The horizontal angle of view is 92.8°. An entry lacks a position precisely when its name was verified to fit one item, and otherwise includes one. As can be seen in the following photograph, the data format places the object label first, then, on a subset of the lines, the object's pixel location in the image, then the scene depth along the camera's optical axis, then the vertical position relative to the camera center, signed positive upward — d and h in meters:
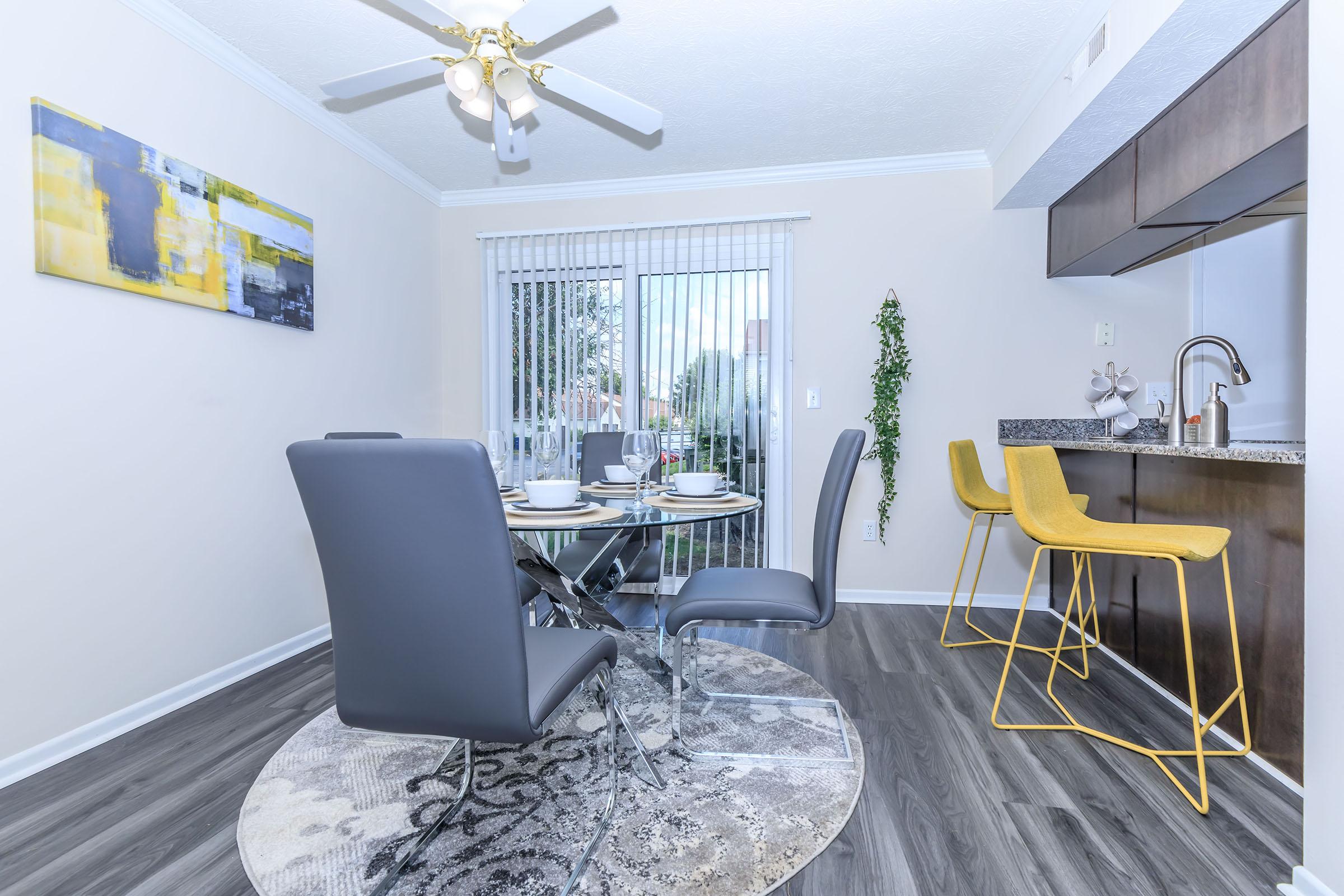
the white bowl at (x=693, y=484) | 2.14 -0.18
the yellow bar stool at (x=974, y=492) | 2.78 -0.29
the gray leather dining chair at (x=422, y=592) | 1.10 -0.30
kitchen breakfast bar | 1.71 -0.48
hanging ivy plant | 3.45 +0.22
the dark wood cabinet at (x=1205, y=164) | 1.84 +0.93
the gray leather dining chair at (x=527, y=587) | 2.28 -0.57
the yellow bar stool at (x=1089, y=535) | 1.68 -0.31
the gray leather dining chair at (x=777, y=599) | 1.81 -0.49
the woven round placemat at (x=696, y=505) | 1.88 -0.23
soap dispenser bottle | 2.29 +0.03
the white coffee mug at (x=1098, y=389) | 3.24 +0.20
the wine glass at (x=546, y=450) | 2.21 -0.07
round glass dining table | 1.65 -0.42
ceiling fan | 1.72 +1.09
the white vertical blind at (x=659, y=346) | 3.69 +0.50
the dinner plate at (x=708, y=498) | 2.05 -0.23
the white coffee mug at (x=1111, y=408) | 3.18 +0.10
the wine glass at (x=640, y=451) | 2.09 -0.07
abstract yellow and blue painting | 1.90 +0.70
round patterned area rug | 1.36 -0.95
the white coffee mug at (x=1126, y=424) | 3.19 +0.02
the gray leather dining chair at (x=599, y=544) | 2.40 -0.47
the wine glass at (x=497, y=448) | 2.18 -0.07
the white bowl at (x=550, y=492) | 1.83 -0.18
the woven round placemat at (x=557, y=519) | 1.59 -0.24
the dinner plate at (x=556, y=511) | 1.79 -0.23
